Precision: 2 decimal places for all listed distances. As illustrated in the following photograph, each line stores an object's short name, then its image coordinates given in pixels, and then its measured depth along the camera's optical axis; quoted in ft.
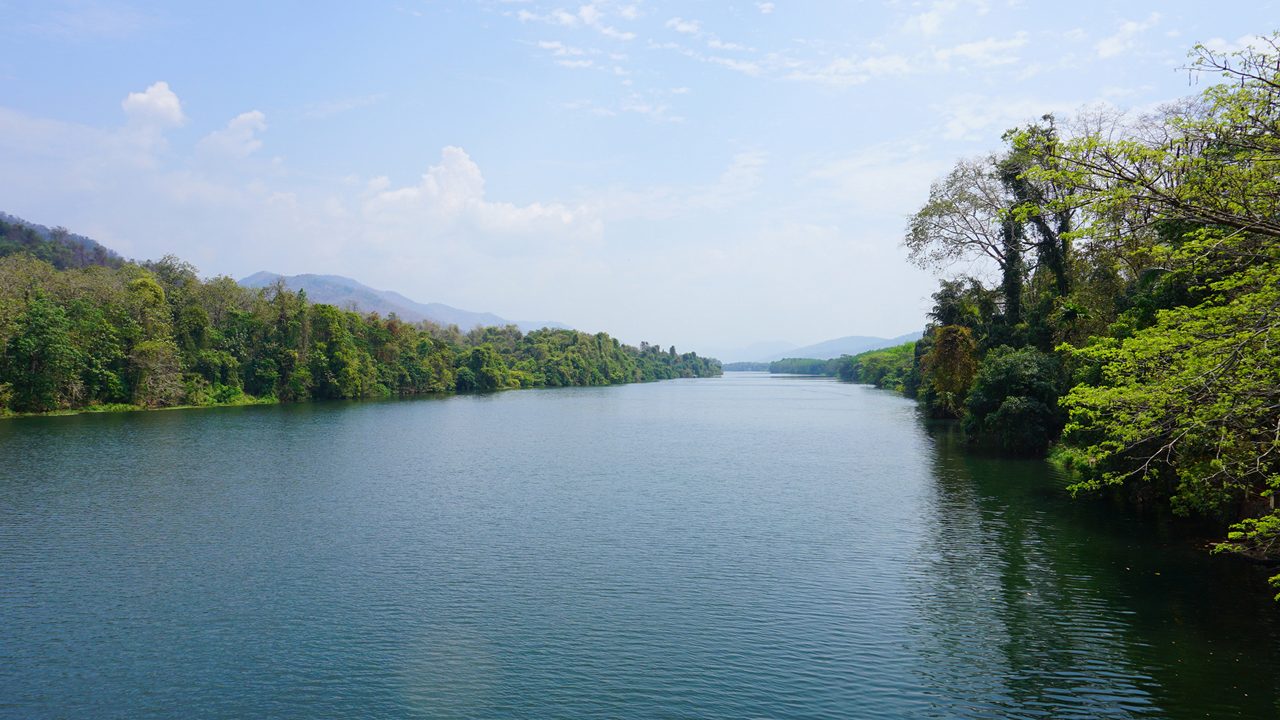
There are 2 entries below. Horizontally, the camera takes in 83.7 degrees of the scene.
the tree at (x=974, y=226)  147.13
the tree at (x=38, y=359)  205.46
